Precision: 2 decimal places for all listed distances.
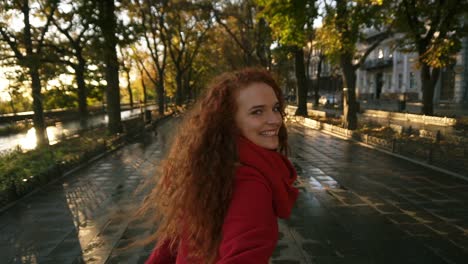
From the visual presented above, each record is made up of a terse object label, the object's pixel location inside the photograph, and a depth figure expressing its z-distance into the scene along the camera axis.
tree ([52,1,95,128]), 20.79
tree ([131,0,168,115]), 28.48
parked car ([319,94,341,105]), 40.28
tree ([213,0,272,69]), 27.93
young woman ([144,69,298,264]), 1.29
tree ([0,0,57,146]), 12.16
